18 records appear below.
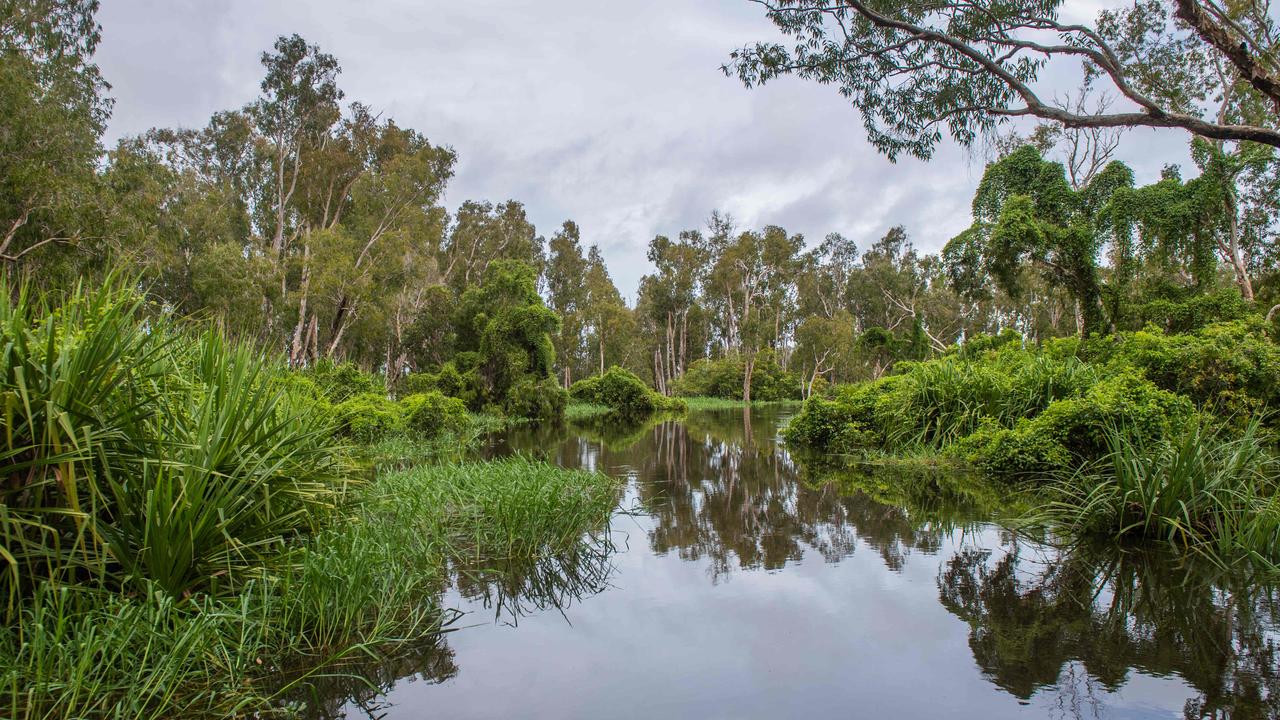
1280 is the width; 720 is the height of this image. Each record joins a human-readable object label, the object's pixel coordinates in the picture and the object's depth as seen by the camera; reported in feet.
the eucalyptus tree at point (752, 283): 135.95
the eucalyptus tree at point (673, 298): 153.28
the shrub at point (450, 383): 84.94
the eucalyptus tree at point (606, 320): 146.51
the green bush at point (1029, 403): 27.50
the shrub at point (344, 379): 59.67
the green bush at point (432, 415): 55.72
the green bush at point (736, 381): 145.59
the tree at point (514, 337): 89.71
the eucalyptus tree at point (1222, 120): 60.18
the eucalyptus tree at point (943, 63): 29.91
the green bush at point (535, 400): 89.10
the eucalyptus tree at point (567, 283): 152.97
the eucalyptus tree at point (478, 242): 132.90
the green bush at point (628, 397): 114.83
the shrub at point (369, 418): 48.98
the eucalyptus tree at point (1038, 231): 56.29
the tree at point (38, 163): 48.47
